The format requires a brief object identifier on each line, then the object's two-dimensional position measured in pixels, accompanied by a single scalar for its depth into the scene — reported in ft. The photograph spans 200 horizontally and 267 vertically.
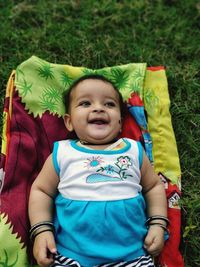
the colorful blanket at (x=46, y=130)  2.04
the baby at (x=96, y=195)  1.89
